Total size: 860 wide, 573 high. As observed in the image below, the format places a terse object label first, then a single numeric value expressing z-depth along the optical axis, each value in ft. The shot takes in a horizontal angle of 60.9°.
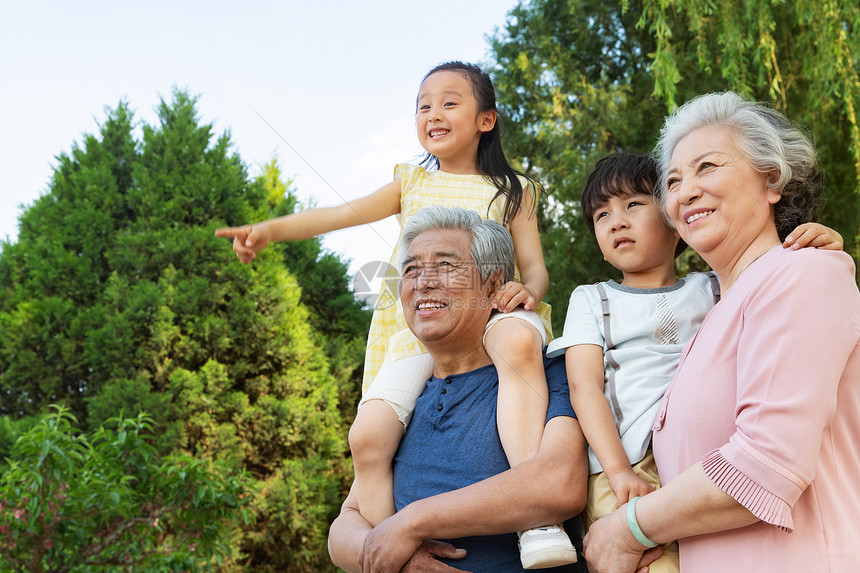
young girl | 5.99
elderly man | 5.44
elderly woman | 4.09
